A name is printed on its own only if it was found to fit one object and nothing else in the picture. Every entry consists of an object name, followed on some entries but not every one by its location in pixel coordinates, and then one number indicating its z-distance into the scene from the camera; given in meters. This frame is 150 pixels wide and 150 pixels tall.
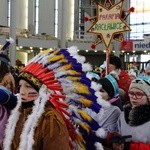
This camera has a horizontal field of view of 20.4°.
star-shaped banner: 7.25
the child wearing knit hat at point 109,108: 2.76
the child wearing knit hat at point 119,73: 5.43
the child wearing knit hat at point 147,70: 5.92
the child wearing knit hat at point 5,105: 2.44
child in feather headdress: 2.15
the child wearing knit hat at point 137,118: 2.92
